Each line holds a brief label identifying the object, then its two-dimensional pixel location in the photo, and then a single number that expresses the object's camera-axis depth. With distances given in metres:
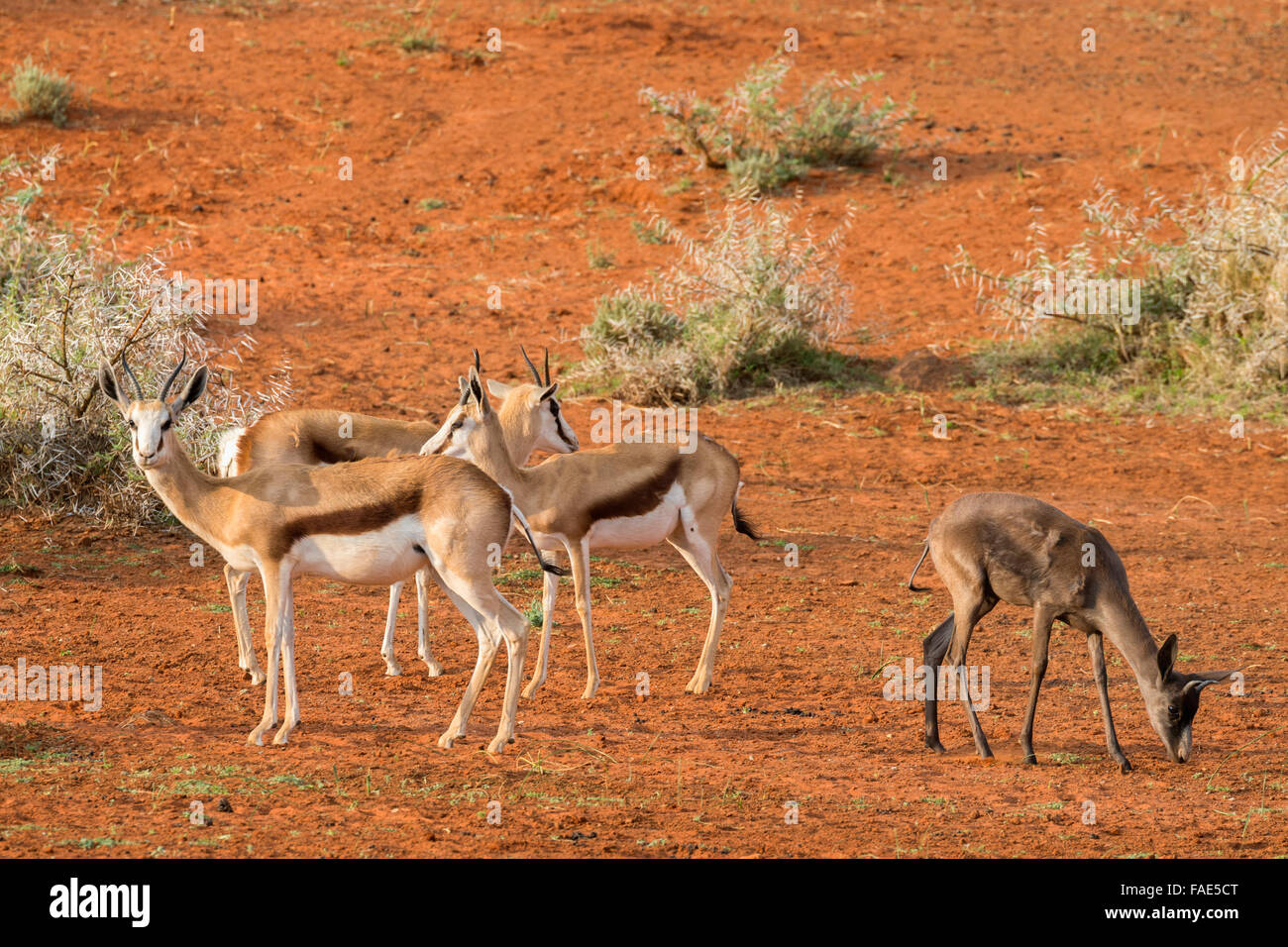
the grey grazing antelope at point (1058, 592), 7.18
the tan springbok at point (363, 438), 8.55
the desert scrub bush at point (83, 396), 10.75
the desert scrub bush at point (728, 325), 14.46
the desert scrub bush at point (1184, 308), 14.69
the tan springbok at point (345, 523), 7.00
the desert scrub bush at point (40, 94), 19.53
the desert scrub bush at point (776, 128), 19.41
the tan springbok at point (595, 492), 8.22
